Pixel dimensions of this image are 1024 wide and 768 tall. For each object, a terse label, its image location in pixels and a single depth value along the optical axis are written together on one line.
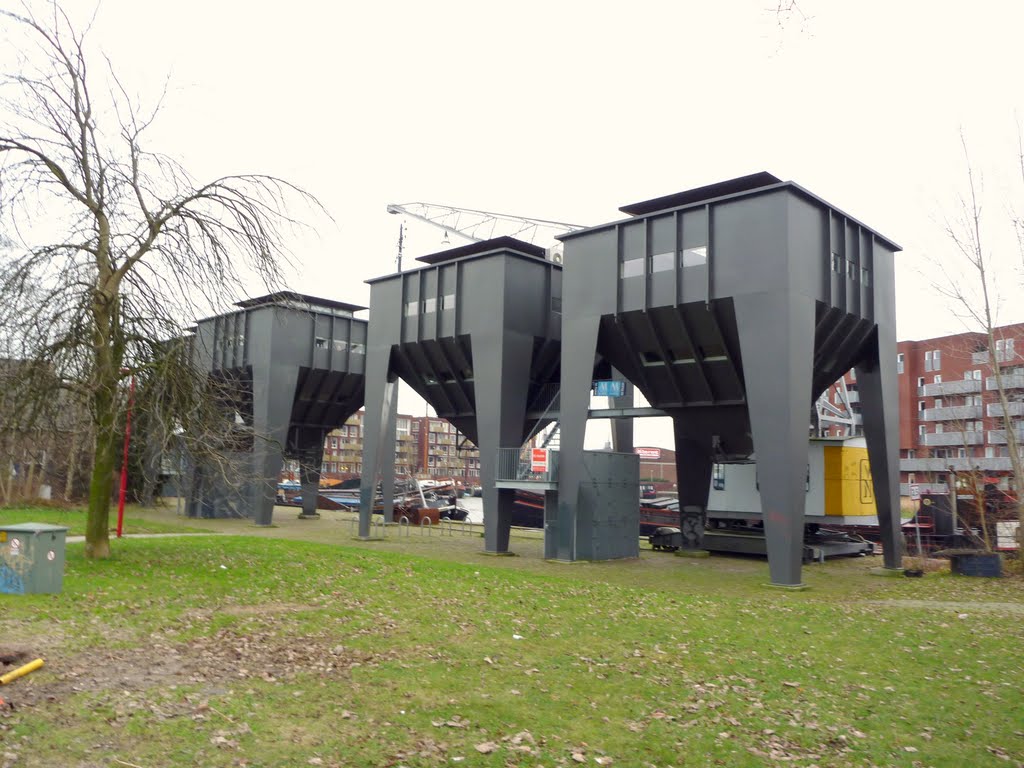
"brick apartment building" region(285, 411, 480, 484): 127.06
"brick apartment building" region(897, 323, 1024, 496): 64.25
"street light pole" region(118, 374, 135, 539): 15.49
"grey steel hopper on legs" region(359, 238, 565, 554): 27.02
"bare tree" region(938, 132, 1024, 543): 23.77
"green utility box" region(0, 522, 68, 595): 11.98
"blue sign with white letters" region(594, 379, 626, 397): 30.16
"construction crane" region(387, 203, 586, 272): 60.70
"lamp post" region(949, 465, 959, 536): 31.52
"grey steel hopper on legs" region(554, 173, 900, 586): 20.00
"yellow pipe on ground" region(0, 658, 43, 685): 7.64
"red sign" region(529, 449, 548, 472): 24.75
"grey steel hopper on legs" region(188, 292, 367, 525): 38.91
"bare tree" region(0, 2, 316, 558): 14.09
